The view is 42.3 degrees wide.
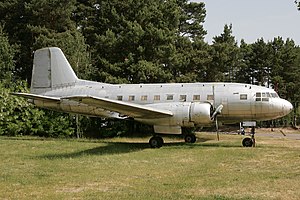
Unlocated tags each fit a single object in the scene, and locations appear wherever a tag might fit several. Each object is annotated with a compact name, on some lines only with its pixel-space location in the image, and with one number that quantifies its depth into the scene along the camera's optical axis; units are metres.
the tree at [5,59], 31.66
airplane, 17.50
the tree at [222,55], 36.53
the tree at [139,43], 29.11
